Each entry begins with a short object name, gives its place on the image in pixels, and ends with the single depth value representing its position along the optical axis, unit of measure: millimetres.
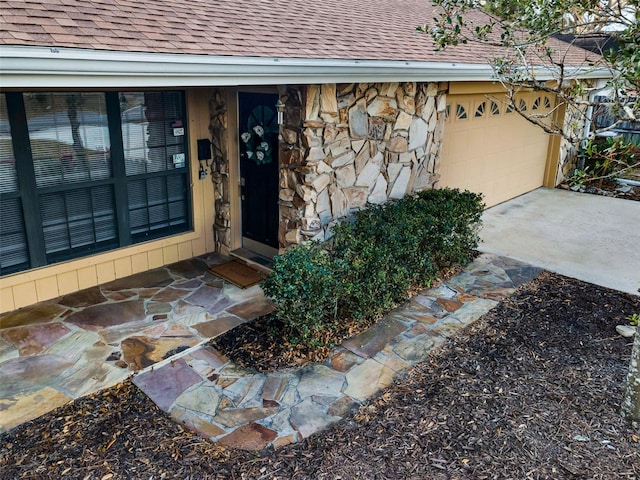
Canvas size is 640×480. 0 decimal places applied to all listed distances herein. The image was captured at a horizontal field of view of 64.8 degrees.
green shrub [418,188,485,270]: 6285
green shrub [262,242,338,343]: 4555
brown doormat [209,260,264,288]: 6227
